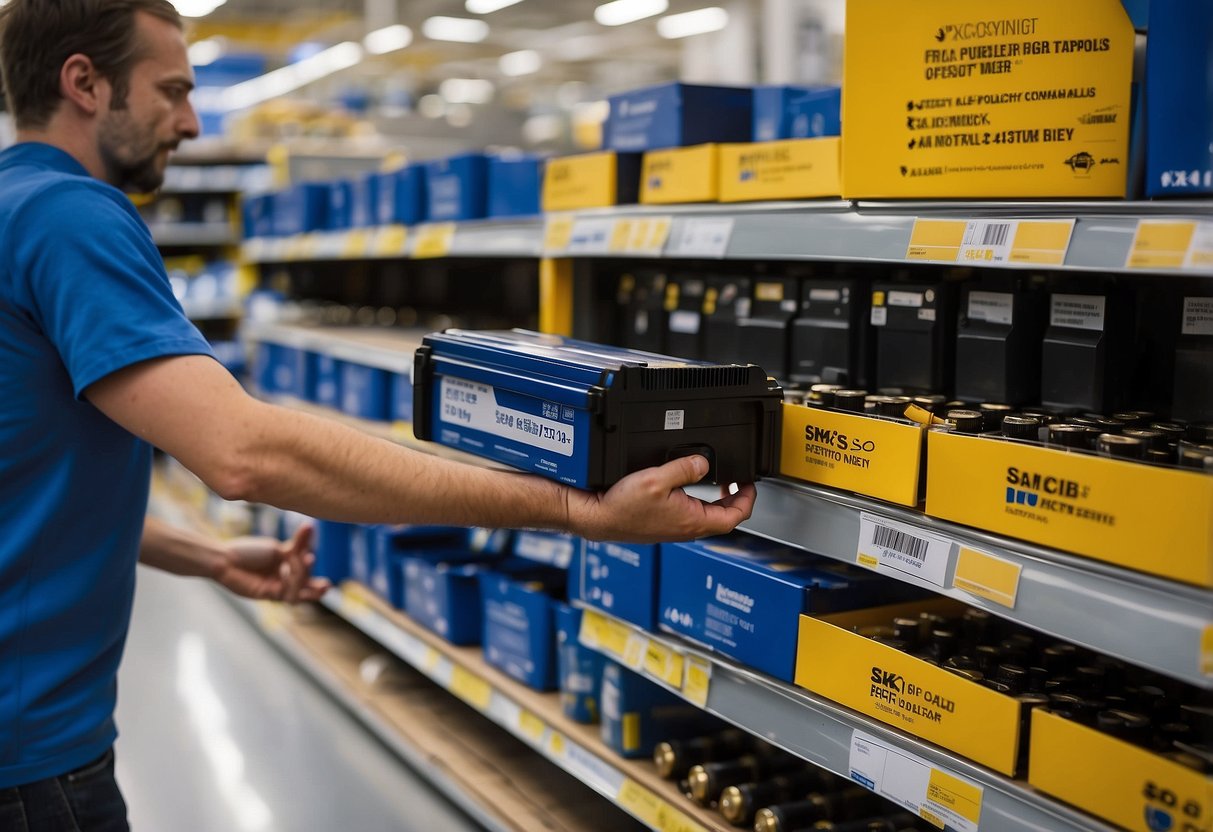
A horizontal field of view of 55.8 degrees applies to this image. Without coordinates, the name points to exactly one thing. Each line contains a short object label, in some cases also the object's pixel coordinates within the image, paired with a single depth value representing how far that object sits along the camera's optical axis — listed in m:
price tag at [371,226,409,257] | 3.39
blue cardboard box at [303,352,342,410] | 3.98
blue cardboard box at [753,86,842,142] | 1.83
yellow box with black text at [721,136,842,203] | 1.67
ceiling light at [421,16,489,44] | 10.71
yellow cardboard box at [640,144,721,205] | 1.92
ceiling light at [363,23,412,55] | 9.71
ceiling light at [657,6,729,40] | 10.86
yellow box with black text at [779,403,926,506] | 1.46
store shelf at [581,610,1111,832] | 1.33
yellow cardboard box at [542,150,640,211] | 2.16
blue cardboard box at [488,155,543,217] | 2.77
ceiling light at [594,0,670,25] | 9.86
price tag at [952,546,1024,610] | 1.31
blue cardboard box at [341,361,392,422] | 3.62
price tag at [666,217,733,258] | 1.84
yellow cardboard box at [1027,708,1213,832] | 1.15
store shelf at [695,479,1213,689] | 1.12
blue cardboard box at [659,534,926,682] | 1.70
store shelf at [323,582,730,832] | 2.03
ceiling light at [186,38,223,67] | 14.17
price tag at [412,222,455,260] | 3.08
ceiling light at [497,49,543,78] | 13.96
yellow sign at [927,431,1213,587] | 1.14
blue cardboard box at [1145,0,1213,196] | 1.19
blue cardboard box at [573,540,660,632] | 1.99
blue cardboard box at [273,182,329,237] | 4.34
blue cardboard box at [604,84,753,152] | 2.04
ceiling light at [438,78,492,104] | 17.66
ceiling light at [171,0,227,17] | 10.28
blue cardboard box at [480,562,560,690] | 2.59
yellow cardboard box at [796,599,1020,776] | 1.36
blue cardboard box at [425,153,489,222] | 3.00
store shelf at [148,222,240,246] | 7.04
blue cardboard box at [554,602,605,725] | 2.36
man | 1.29
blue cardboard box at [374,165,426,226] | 3.38
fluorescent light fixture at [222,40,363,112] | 10.33
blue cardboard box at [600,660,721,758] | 2.19
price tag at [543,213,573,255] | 2.29
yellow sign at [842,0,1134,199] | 1.32
